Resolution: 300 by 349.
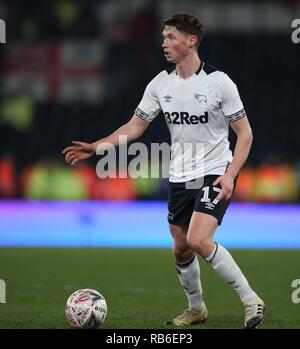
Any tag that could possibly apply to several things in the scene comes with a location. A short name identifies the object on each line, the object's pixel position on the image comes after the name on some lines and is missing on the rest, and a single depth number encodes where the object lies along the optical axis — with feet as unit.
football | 35.94
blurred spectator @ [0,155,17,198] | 84.64
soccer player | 36.47
